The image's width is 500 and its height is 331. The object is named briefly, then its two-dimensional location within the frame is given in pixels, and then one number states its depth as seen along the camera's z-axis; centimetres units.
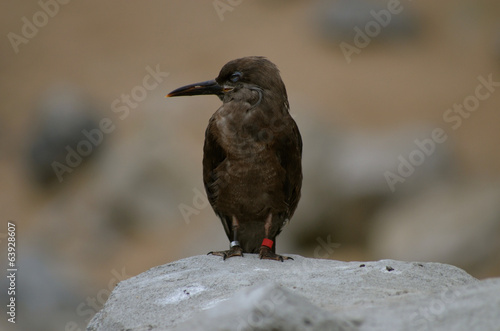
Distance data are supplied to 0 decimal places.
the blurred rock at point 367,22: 1577
